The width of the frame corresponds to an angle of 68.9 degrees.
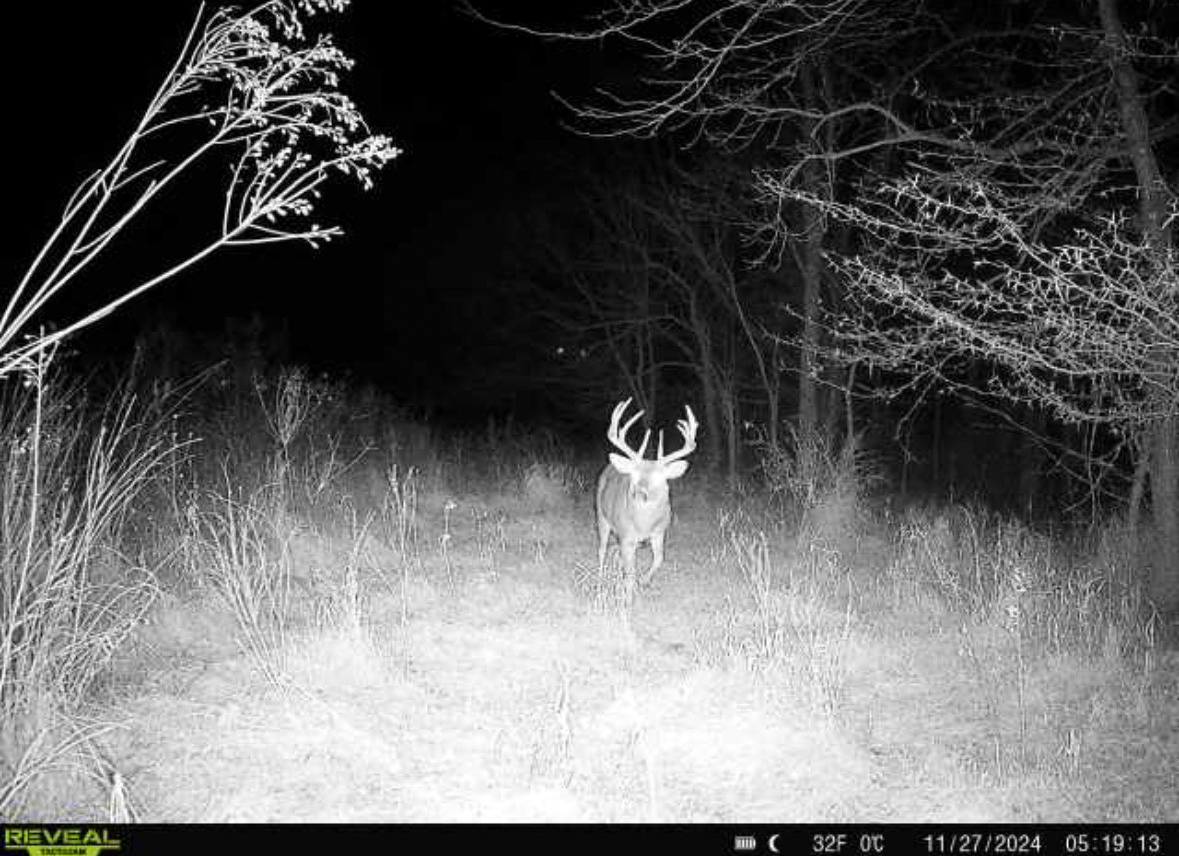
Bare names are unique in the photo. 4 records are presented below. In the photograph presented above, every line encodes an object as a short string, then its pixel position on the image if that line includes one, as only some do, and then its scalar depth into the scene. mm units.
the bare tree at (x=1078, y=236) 5242
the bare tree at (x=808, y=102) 6723
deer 7215
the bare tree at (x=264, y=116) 3006
